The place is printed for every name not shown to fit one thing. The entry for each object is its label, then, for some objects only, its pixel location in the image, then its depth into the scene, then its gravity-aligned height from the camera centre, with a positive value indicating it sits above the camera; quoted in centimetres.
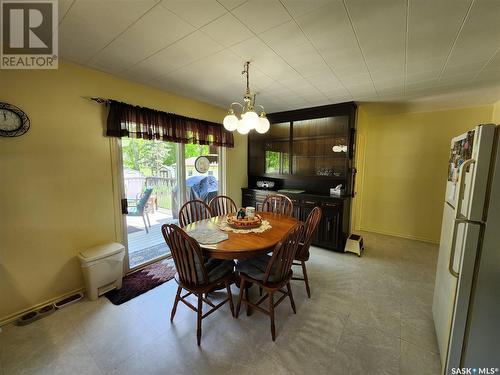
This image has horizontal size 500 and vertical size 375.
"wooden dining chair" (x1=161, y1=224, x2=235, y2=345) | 157 -90
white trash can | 214 -113
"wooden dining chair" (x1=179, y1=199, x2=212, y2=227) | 262 -65
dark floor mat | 225 -145
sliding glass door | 281 -34
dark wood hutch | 337 +8
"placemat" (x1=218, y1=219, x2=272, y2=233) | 213 -67
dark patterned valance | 241 +50
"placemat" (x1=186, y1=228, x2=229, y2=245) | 185 -69
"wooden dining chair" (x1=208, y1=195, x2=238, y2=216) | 309 -65
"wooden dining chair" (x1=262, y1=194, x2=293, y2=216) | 315 -60
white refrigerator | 116 -53
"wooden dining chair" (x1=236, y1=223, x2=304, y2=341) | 165 -95
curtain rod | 226 +67
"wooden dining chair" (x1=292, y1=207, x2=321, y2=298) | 218 -75
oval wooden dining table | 169 -68
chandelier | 196 +43
